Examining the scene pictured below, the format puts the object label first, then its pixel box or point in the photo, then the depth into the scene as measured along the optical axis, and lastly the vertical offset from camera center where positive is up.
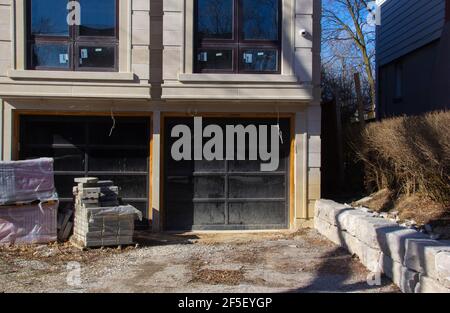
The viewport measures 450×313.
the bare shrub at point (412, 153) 7.61 +0.14
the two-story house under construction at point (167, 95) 10.26 +1.22
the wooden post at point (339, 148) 12.23 +0.29
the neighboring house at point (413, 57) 13.70 +3.01
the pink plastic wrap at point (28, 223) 9.02 -1.02
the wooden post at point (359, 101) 12.58 +1.44
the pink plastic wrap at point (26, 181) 8.90 -0.32
